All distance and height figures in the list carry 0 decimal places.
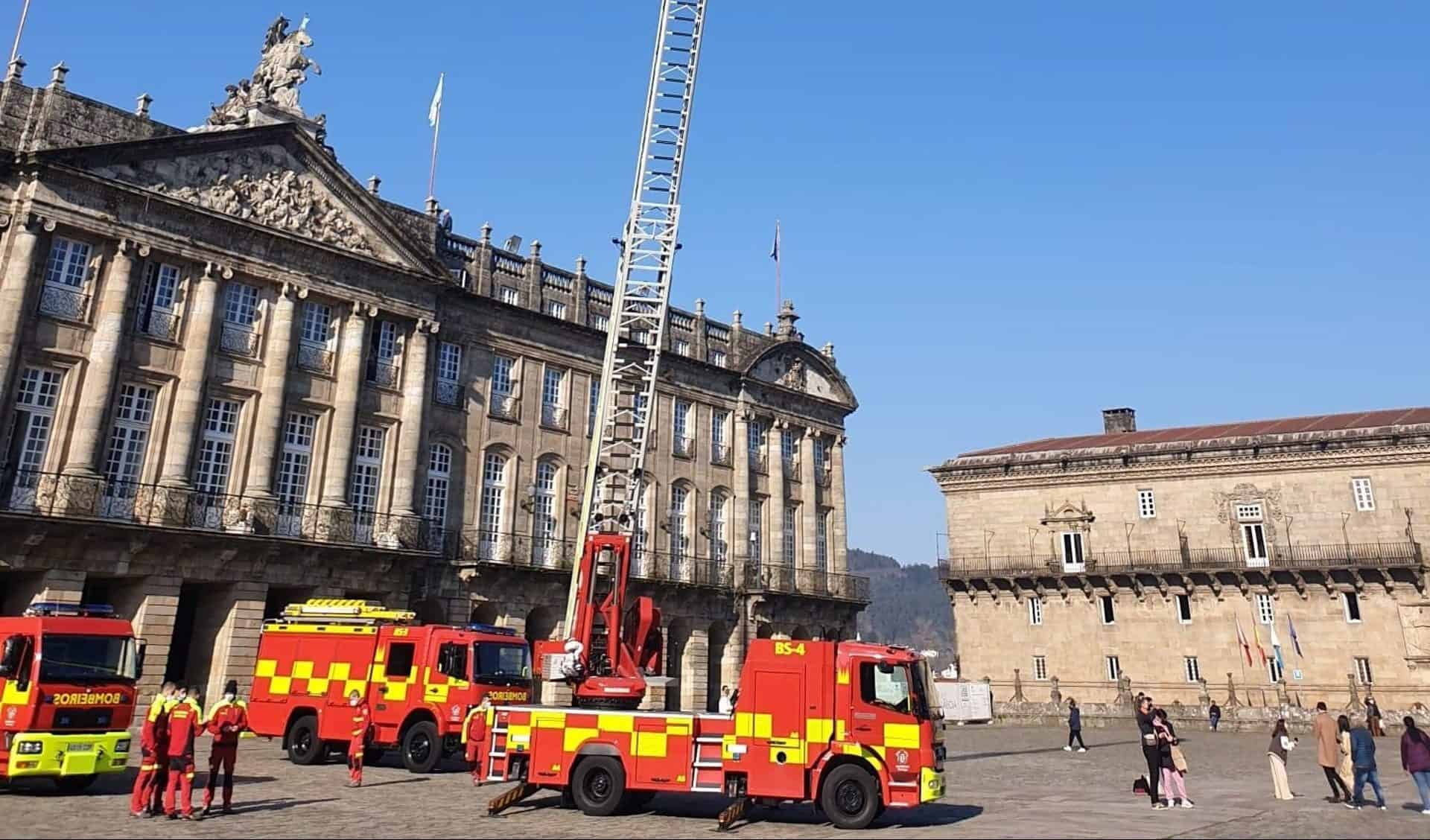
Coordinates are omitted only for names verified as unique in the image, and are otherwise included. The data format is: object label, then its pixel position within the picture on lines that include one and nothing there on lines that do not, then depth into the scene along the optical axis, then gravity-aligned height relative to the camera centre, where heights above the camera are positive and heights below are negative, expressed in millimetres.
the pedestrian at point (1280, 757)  17453 -1056
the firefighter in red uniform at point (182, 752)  14188 -1182
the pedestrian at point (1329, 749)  17078 -878
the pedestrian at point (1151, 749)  16578 -922
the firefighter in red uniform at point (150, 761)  14117 -1308
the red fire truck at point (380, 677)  21031 -91
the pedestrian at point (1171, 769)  16438 -1224
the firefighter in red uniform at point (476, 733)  17984 -1047
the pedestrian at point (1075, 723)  29906 -950
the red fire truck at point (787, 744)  14797 -926
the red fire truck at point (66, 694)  15289 -458
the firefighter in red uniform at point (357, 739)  17953 -1195
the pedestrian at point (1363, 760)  16375 -1007
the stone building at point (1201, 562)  44531 +6235
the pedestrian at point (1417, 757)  15664 -877
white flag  35000 +19286
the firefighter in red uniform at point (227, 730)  14648 -887
